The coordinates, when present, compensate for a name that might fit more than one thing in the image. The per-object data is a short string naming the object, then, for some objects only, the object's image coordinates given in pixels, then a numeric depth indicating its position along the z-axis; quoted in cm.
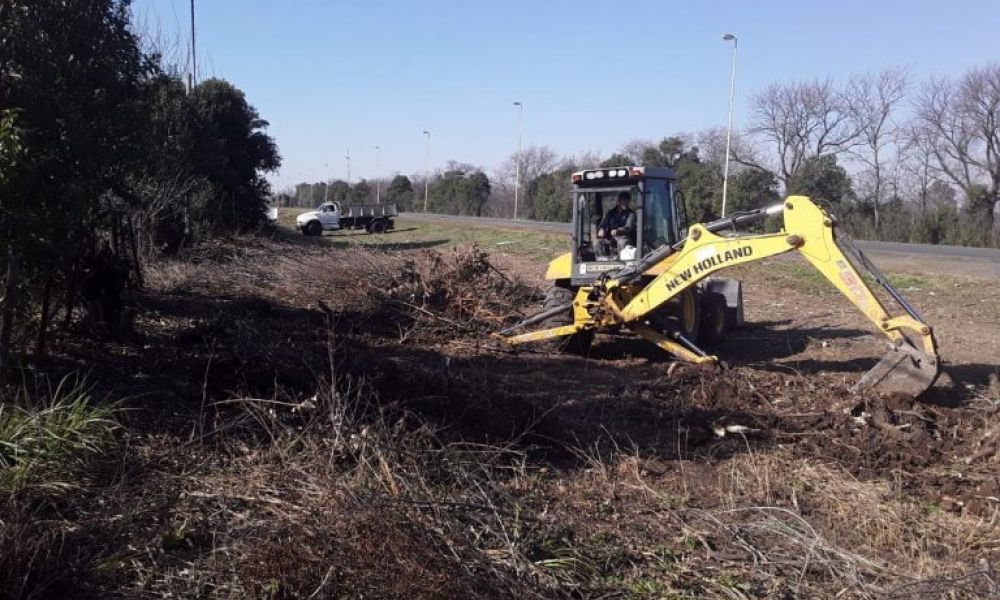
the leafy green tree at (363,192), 8514
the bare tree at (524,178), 7429
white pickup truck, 4334
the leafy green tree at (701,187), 4097
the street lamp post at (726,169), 3553
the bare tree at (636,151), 5316
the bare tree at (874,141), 4819
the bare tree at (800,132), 4897
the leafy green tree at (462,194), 7356
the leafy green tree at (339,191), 8799
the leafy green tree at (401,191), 8481
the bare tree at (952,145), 4716
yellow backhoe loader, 784
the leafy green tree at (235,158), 2553
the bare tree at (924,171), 4897
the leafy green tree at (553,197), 5609
